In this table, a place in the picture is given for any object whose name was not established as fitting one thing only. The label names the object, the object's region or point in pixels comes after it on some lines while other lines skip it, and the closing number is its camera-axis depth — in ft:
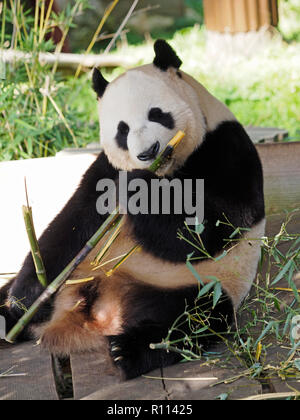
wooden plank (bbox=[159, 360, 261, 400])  14.06
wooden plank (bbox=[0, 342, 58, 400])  14.70
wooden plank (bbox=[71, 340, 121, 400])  14.88
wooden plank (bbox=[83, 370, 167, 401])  14.26
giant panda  17.04
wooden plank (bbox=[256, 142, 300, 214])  22.48
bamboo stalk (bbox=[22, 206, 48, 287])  15.81
